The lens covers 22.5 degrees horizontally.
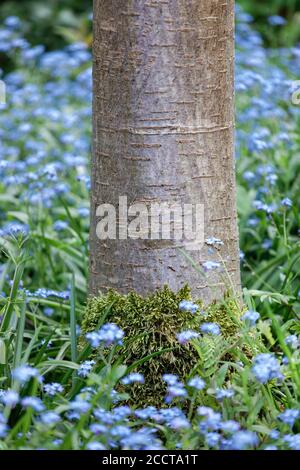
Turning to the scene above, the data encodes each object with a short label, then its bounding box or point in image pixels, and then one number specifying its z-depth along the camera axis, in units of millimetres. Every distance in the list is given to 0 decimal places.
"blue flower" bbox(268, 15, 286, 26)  5000
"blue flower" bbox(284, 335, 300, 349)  2123
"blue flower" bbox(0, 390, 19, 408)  1804
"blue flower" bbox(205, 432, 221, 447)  1894
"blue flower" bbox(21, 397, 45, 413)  1803
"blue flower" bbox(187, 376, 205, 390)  1988
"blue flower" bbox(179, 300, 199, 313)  2273
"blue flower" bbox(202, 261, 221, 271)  2301
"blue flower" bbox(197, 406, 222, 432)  1890
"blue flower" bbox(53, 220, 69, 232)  3430
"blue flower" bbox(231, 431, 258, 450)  1736
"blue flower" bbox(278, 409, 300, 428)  1982
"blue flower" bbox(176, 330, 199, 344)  2197
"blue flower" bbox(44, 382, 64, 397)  2119
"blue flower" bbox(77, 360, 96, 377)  2232
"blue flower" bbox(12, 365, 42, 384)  1852
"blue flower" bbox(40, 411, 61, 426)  1786
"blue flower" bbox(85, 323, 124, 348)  2001
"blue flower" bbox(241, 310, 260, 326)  2090
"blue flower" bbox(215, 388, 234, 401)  2041
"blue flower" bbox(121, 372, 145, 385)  2016
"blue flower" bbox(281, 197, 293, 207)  2954
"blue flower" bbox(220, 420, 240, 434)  1851
